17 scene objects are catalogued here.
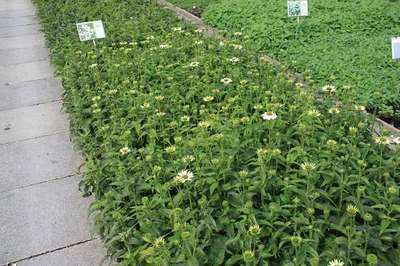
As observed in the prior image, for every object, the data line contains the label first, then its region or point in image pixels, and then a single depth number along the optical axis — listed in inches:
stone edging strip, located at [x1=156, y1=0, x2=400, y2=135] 146.5
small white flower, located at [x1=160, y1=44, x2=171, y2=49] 190.5
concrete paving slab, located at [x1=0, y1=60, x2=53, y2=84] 253.3
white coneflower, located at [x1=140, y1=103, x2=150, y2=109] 130.6
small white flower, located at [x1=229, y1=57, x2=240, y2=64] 167.9
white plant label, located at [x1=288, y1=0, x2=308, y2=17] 218.7
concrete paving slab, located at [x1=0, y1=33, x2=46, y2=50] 320.2
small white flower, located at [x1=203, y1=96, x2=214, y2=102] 136.7
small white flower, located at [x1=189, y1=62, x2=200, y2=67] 163.8
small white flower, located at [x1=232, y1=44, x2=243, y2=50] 184.1
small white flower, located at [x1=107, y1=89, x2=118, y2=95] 146.8
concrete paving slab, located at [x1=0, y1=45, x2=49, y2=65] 284.8
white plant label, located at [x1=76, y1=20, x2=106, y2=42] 192.2
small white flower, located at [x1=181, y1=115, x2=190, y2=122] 123.3
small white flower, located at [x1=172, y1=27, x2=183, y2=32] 218.2
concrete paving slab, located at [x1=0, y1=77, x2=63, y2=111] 220.2
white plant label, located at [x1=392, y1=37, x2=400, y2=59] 144.3
